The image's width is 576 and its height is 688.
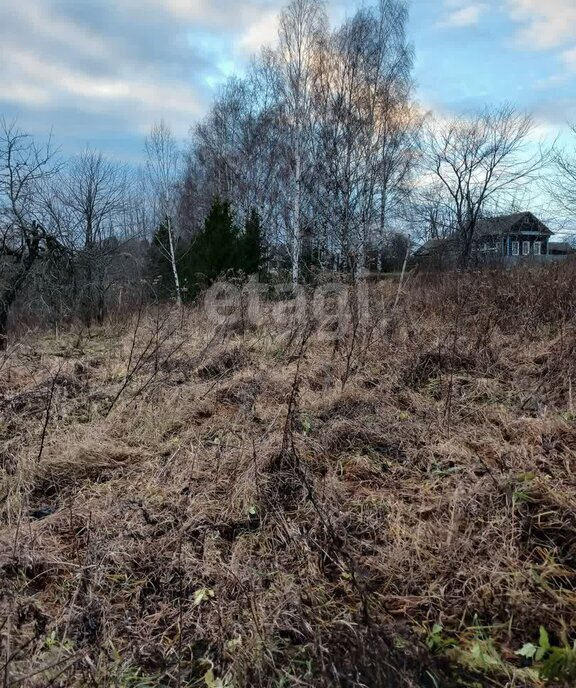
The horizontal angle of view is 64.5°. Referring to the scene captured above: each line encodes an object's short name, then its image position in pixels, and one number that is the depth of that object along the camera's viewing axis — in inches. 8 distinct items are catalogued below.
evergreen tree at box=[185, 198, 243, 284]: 532.4
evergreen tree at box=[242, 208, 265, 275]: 571.2
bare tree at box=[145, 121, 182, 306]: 709.3
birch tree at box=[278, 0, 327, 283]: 548.4
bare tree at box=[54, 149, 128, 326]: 400.8
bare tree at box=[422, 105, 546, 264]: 770.2
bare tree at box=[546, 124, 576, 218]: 612.0
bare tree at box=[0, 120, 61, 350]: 303.7
